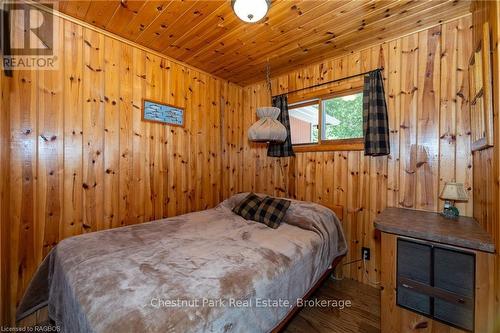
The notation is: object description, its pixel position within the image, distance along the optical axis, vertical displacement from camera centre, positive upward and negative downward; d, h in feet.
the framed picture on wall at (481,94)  3.99 +1.52
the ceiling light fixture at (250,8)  4.95 +3.76
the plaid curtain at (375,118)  7.10 +1.63
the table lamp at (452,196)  5.64 -0.81
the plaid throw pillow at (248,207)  8.03 -1.59
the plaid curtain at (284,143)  9.74 +1.16
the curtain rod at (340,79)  7.52 +3.44
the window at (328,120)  8.28 +1.97
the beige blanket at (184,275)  3.14 -2.07
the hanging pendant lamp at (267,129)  7.05 +1.26
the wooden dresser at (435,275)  4.15 -2.37
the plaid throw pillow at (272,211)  7.24 -1.62
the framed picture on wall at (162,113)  8.14 +2.17
